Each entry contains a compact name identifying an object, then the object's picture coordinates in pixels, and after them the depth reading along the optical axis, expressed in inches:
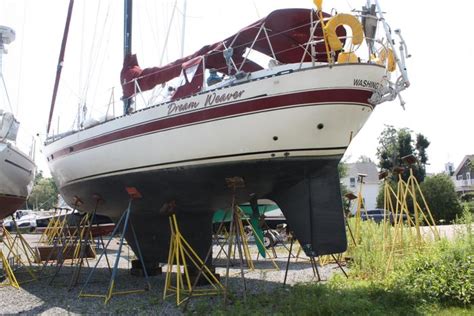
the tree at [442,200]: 1180.5
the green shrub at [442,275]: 268.1
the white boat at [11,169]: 455.5
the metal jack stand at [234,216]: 298.6
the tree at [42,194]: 2774.6
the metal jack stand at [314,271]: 362.6
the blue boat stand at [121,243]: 326.6
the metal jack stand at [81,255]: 378.6
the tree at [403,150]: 1639.4
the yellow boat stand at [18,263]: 443.9
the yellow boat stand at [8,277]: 393.1
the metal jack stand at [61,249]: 429.9
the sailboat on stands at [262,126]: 285.6
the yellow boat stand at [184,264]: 324.5
